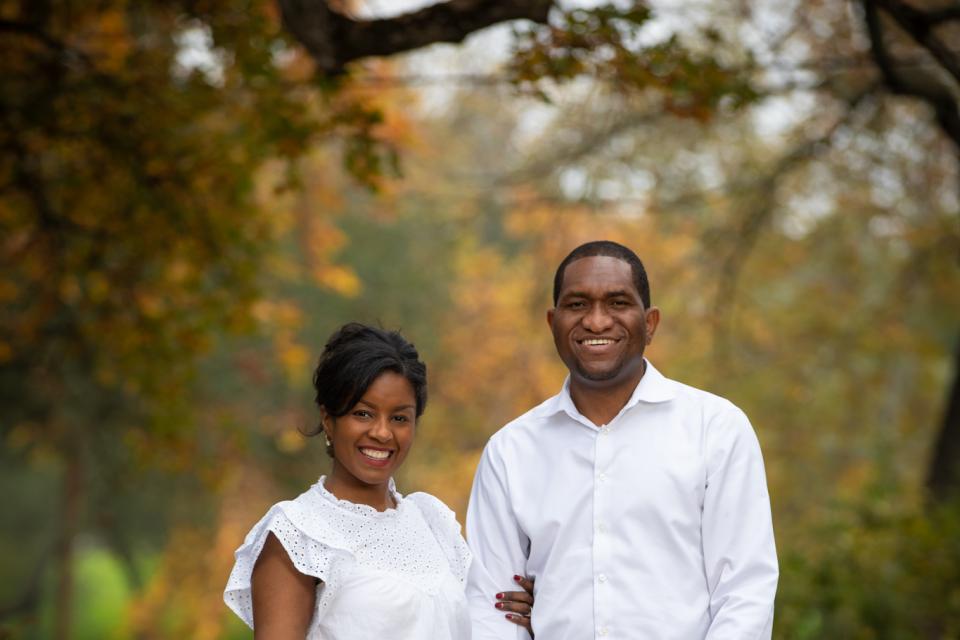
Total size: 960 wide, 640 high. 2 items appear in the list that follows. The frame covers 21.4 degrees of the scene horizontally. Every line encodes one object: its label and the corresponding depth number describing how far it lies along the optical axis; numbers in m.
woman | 6.27
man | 6.80
